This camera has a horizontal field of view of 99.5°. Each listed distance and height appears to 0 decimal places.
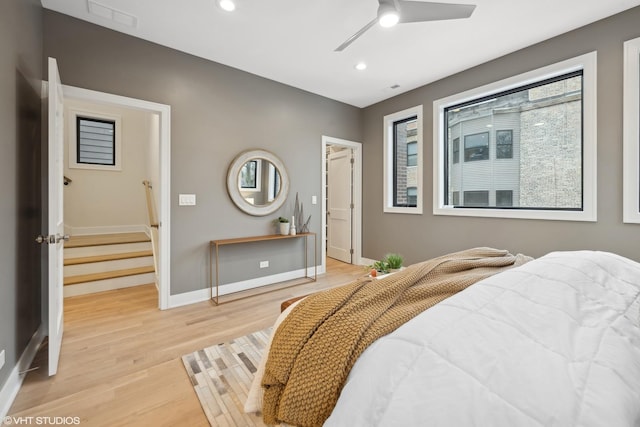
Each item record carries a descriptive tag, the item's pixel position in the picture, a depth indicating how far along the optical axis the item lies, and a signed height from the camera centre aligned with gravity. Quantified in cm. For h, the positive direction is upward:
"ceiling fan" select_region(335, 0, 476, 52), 185 +145
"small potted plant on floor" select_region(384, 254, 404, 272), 240 -46
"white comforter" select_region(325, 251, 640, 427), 54 -36
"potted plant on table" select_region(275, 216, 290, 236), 367 -20
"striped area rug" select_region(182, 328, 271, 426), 147 -108
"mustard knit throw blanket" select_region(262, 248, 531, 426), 78 -40
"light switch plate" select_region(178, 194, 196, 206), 301 +13
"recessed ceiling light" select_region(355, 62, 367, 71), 326 +178
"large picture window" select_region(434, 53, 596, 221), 267 +76
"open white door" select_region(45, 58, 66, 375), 174 -5
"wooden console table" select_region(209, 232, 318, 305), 313 -40
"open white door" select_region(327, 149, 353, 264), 504 +13
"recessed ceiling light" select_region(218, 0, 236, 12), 223 +173
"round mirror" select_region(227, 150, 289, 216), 336 +39
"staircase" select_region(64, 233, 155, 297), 328 -70
